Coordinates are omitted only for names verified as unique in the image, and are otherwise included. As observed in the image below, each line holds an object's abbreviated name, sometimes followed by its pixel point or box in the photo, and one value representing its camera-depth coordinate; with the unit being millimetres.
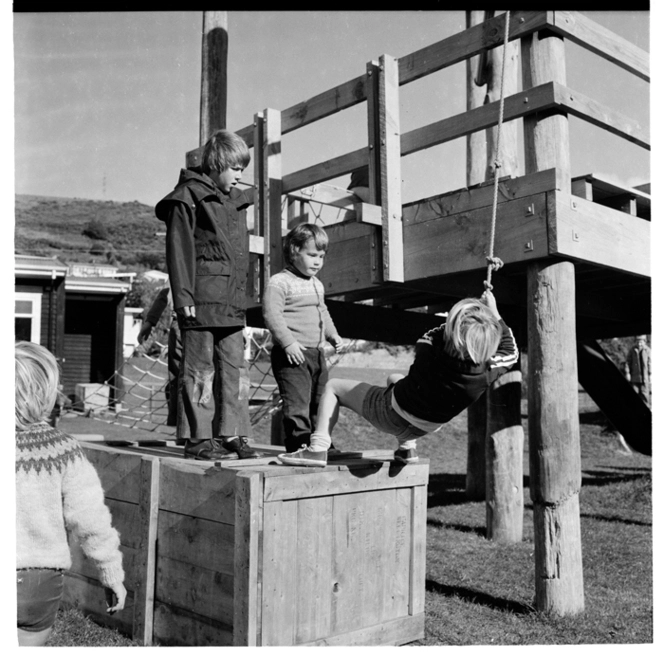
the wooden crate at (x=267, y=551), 3561
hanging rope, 4305
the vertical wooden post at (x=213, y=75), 7441
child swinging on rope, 3809
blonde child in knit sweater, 2676
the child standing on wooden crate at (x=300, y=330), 4684
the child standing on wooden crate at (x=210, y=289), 4223
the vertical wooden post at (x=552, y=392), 4973
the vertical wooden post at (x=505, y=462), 7602
